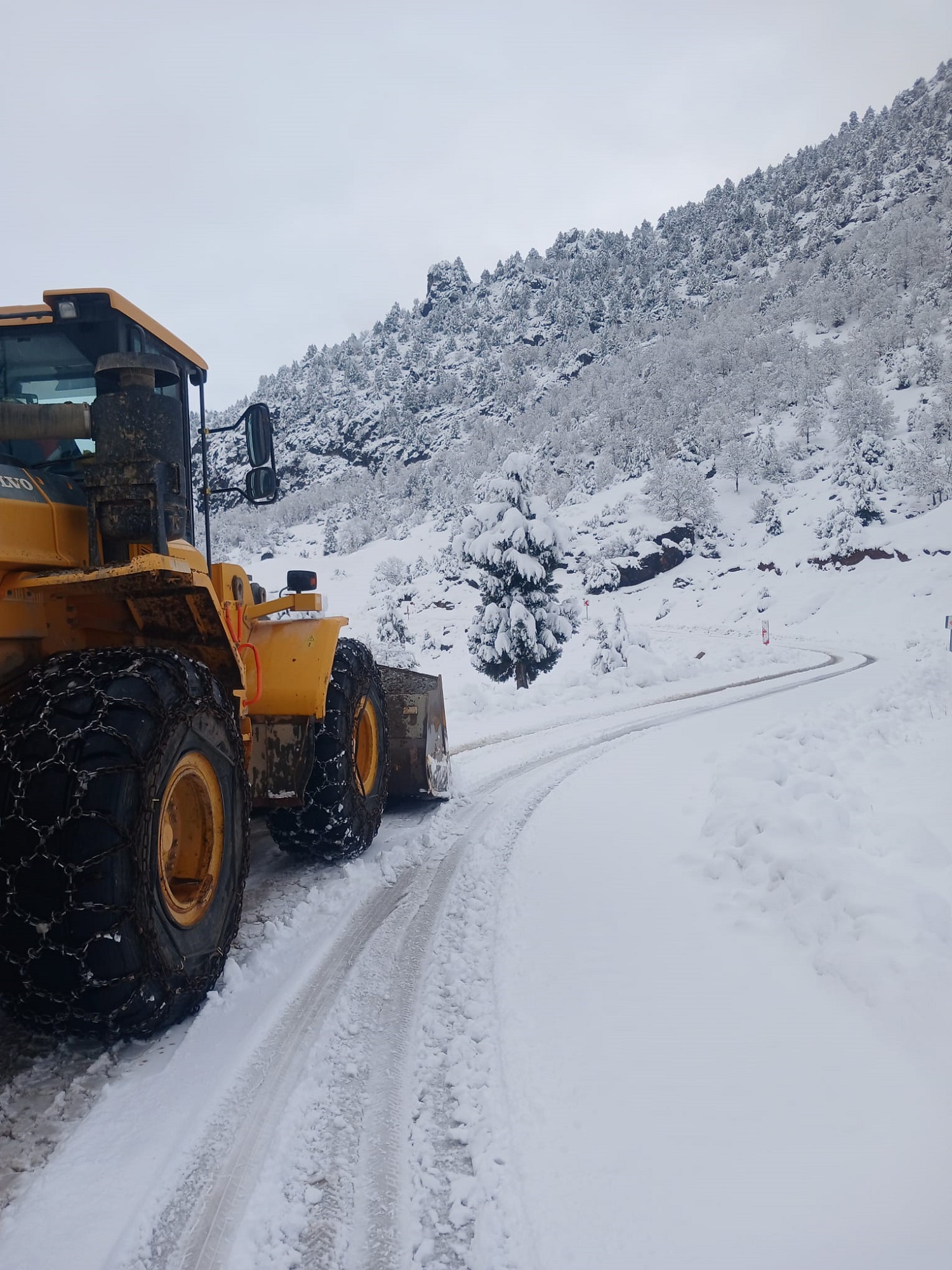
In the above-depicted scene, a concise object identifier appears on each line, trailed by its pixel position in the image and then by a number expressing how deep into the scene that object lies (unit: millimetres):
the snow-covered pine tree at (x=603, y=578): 48188
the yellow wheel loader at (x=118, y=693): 2486
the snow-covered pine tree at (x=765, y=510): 50375
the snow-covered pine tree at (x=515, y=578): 22656
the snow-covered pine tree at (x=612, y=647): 20641
